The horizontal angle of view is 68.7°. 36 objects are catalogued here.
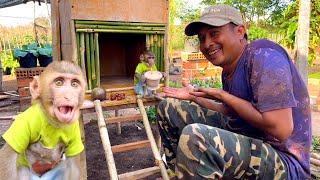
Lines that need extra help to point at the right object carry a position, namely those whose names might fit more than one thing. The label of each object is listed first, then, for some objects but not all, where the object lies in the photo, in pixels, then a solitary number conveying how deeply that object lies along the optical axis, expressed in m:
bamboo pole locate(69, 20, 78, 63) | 2.08
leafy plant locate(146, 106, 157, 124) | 3.95
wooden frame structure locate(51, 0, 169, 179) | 2.11
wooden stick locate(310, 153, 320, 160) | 2.53
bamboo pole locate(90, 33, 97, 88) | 2.19
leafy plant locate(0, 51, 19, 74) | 7.97
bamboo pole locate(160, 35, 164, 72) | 2.52
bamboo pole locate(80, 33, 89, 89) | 2.14
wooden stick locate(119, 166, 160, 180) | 1.98
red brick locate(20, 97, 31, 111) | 4.75
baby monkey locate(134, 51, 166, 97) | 2.34
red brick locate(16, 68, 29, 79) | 4.80
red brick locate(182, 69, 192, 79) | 5.81
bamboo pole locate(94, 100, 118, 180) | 1.84
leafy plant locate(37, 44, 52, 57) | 5.29
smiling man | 1.27
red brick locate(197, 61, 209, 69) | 5.84
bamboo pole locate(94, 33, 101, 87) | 2.20
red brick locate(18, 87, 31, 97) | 4.83
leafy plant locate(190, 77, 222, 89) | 5.22
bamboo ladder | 1.90
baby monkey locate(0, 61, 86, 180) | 1.32
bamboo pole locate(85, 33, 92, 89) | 2.17
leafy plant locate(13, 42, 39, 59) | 5.11
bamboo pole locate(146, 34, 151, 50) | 2.47
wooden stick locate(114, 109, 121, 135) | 3.59
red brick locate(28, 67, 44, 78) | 4.86
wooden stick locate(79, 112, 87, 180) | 2.14
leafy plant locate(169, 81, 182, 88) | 5.23
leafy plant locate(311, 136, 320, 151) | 3.02
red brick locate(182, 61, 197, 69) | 5.78
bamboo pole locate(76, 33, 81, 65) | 2.12
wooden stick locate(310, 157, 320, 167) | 2.30
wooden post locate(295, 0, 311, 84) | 2.85
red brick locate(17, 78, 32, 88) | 4.83
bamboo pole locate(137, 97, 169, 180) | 1.93
